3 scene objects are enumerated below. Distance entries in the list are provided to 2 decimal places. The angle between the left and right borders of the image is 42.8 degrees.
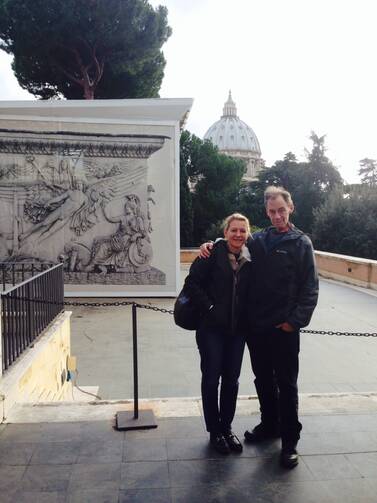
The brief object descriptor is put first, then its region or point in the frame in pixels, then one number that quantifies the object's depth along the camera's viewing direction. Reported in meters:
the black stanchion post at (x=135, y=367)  3.92
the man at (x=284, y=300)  3.25
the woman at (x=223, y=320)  3.34
